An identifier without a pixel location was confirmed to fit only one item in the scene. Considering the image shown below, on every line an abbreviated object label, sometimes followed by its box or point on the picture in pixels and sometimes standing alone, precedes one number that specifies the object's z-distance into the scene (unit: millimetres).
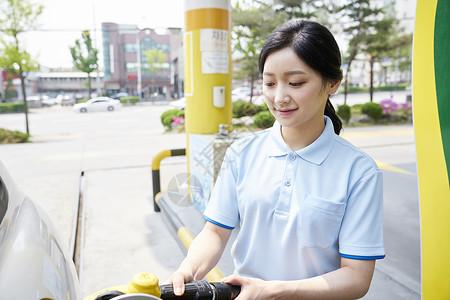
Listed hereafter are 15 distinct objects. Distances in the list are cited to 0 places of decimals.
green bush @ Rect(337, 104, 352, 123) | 16094
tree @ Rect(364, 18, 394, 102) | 17797
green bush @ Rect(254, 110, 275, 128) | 13656
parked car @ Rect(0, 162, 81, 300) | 1073
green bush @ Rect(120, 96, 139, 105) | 34244
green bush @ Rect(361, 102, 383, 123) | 16406
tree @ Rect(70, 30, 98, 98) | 29500
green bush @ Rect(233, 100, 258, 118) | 15089
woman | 1101
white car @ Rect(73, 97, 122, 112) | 26250
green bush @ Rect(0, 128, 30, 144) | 12235
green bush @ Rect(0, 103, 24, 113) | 28938
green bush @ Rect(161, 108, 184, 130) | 15195
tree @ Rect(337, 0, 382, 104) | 17891
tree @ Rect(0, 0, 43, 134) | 12219
